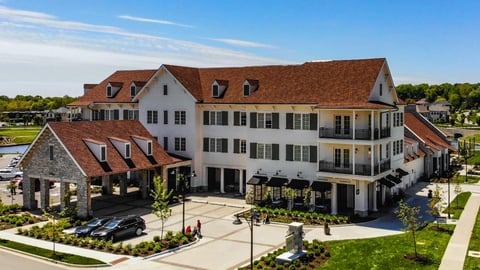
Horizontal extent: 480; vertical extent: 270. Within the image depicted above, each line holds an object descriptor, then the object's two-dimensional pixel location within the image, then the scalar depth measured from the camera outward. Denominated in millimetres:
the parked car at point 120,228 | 32844
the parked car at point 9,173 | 62562
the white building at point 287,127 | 40781
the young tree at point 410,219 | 29547
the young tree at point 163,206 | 32812
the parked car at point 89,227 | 33875
